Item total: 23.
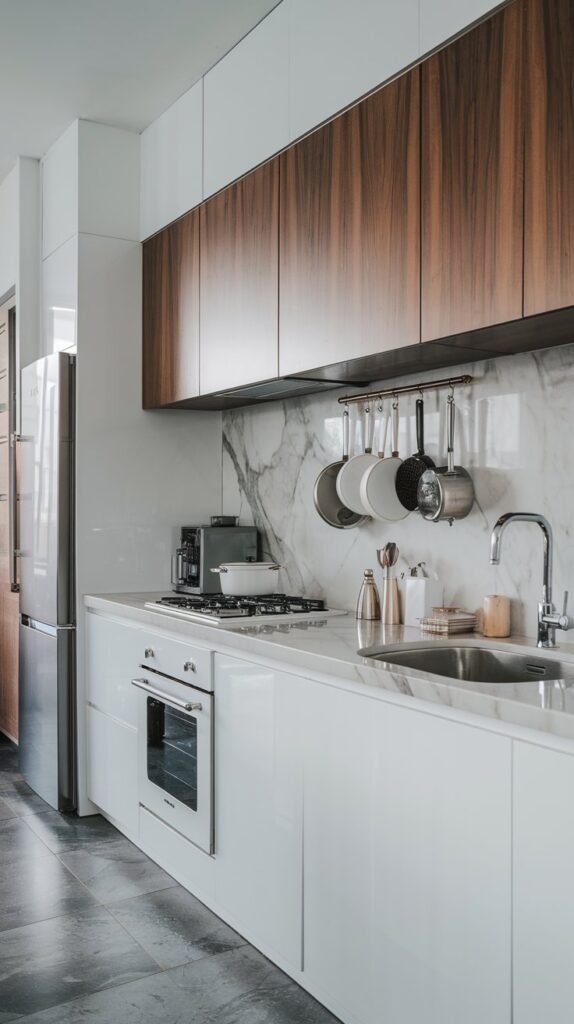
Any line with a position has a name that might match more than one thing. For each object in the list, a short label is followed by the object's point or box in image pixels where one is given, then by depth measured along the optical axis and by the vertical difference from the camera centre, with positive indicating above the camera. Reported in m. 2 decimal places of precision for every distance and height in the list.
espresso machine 3.40 -0.22
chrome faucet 2.04 -0.21
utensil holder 2.60 -0.32
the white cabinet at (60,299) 3.54 +0.82
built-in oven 2.51 -0.81
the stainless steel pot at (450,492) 2.42 +0.01
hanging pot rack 2.49 +0.32
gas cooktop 2.63 -0.37
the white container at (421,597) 2.48 -0.29
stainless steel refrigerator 3.43 -0.36
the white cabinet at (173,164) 3.21 +1.27
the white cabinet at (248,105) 2.67 +1.28
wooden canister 2.29 -0.32
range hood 2.86 +0.37
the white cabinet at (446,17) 1.90 +1.07
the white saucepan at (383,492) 2.67 +0.01
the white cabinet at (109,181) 3.50 +1.27
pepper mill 2.70 -0.33
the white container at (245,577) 3.07 -0.29
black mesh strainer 2.60 +0.07
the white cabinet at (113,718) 3.04 -0.82
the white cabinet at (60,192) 3.55 +1.28
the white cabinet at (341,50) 2.15 +1.18
